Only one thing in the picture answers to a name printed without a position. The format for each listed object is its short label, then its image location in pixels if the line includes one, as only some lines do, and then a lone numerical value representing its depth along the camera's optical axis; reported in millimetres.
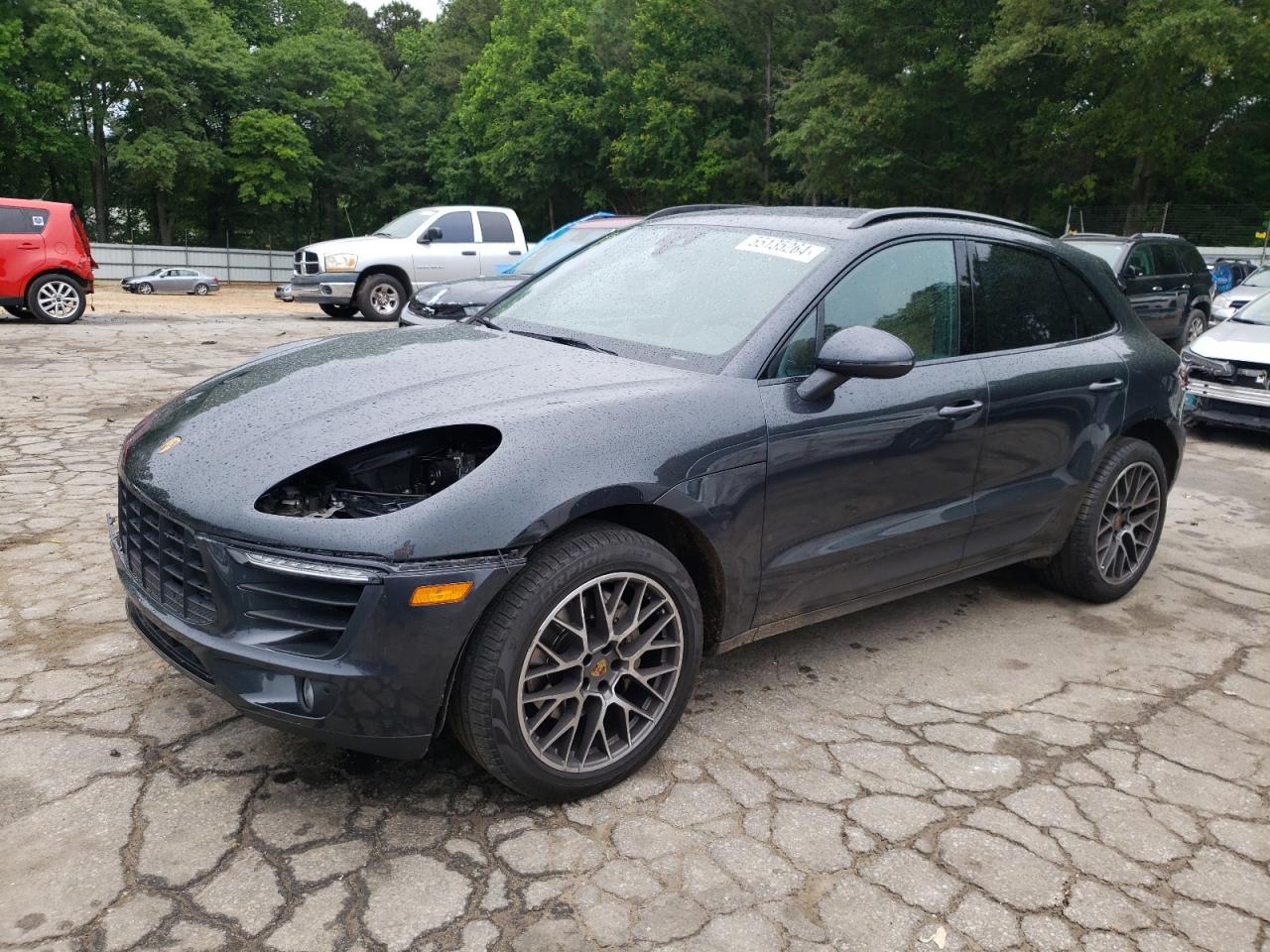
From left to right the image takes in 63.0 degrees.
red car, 13453
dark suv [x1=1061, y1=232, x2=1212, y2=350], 12977
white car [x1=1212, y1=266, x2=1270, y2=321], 14812
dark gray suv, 2523
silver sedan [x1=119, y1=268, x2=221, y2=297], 32469
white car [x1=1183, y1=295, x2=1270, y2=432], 8617
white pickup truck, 15609
